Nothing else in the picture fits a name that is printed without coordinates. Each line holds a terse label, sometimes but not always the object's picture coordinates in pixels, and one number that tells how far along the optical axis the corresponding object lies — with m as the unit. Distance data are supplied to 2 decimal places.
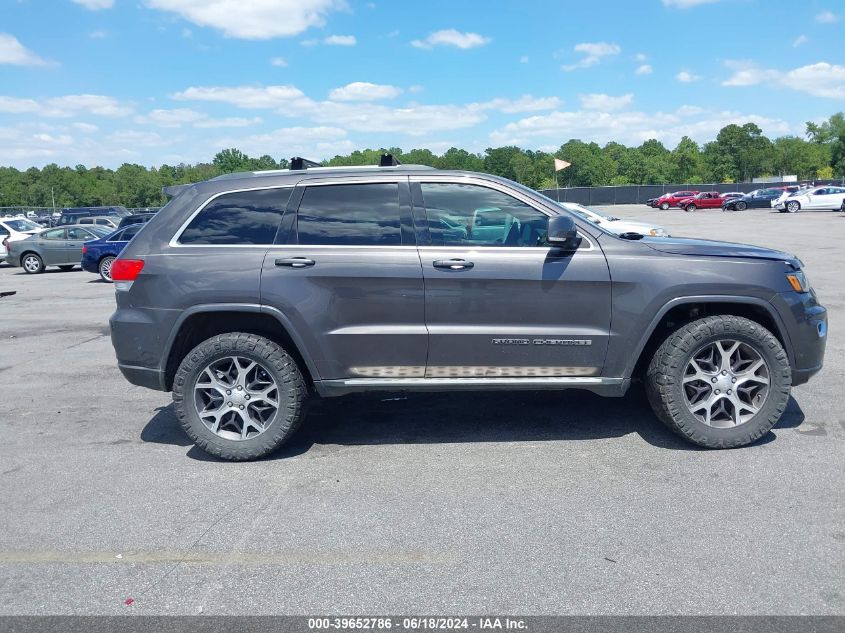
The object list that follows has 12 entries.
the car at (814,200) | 45.31
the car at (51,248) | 21.50
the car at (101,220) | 29.01
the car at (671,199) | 60.11
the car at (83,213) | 35.84
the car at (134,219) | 23.38
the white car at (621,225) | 16.88
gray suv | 4.75
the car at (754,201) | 54.16
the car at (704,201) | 57.34
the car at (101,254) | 17.94
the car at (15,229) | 23.64
